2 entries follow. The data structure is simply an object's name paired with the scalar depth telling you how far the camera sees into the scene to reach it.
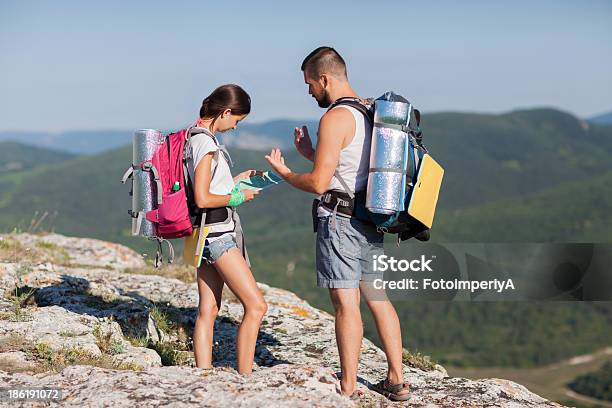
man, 5.23
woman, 5.55
